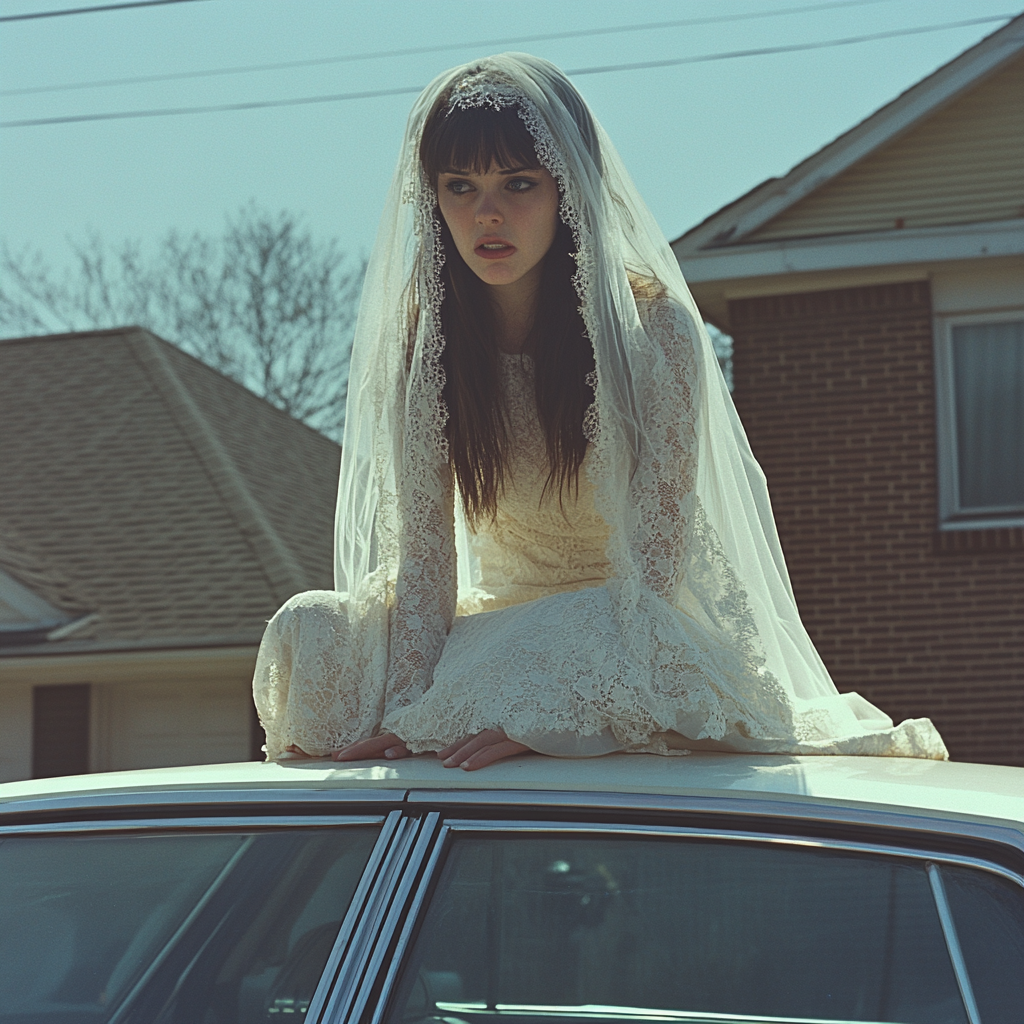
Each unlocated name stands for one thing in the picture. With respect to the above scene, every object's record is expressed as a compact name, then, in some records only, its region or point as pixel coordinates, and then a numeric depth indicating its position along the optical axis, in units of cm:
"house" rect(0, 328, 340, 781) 952
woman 197
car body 134
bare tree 2027
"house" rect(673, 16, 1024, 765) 796
